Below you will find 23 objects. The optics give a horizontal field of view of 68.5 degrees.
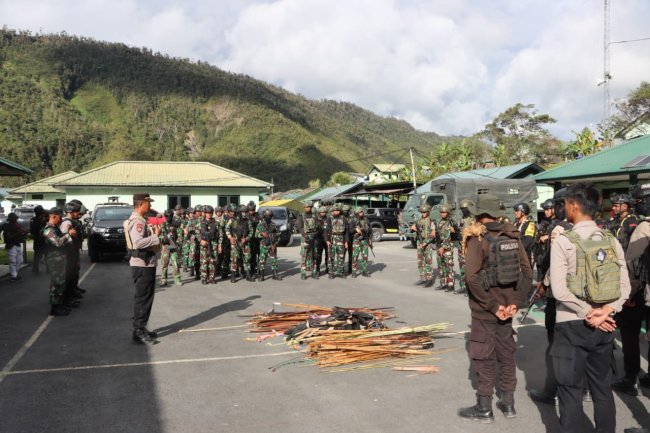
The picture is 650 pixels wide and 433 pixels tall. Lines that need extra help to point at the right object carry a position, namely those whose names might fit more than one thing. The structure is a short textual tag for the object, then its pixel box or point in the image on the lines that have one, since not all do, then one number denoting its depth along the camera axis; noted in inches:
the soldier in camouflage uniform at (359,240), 493.7
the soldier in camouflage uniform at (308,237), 485.5
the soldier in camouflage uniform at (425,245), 428.9
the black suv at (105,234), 610.2
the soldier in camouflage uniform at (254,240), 473.7
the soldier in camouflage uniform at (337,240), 484.1
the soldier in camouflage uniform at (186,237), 475.5
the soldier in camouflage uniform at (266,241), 472.7
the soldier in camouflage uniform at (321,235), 494.6
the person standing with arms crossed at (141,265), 249.4
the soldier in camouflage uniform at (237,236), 461.1
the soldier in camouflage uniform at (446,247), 406.9
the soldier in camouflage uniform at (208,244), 448.5
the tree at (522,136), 1998.0
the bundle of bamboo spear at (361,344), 218.2
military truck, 836.0
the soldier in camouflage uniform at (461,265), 394.9
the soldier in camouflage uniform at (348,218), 503.2
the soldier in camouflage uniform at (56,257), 309.3
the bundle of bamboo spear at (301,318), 256.1
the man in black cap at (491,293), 152.6
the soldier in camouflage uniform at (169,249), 457.1
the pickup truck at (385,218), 975.6
